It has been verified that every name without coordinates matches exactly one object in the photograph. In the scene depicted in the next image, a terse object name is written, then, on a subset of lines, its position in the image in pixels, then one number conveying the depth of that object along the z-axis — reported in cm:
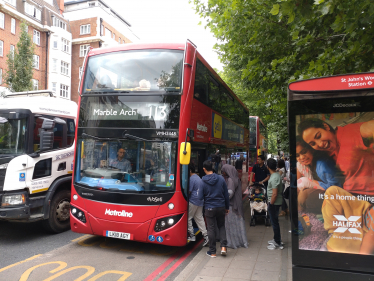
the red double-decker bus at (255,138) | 1962
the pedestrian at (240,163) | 1101
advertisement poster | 395
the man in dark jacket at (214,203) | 588
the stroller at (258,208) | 856
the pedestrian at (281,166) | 957
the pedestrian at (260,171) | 984
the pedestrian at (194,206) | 621
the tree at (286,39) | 497
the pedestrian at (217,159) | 666
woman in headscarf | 643
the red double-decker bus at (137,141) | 583
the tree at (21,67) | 1591
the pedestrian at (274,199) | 626
